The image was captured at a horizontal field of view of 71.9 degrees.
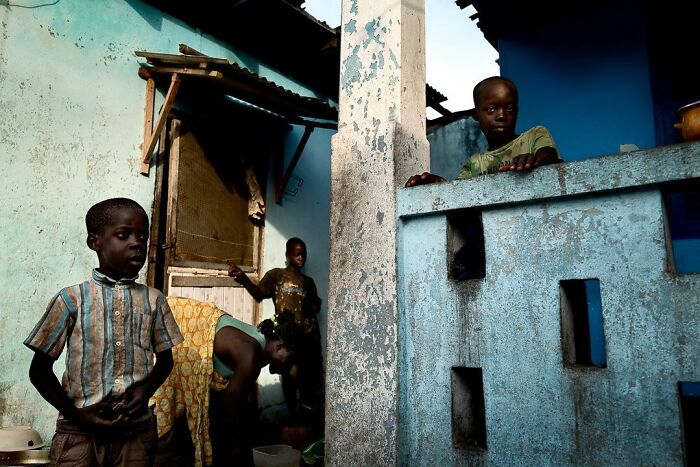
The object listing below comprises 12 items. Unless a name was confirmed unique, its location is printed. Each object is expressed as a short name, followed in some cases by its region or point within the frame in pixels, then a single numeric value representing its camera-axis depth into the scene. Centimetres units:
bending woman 270
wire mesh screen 455
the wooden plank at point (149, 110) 429
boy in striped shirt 172
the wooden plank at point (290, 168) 544
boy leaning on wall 231
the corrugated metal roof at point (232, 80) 399
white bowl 263
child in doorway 511
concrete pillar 208
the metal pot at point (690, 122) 165
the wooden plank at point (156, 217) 426
